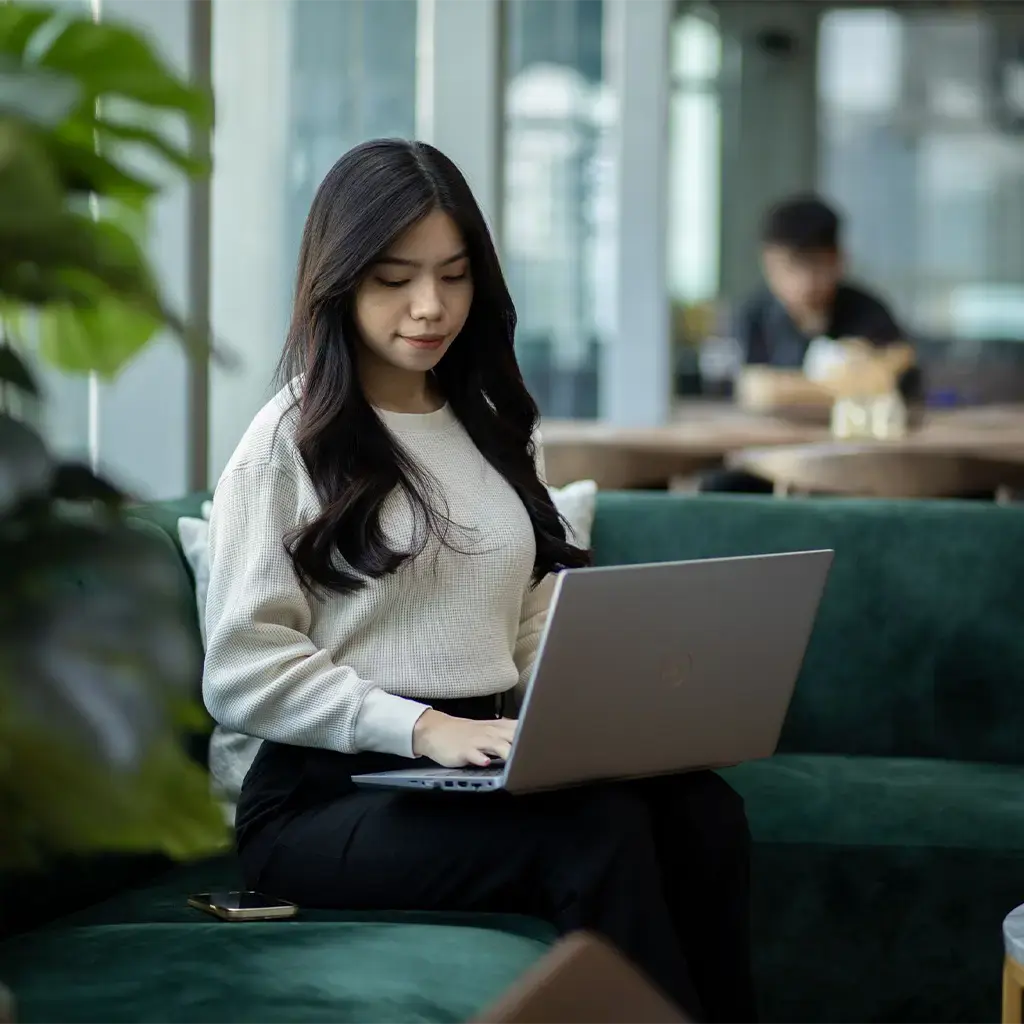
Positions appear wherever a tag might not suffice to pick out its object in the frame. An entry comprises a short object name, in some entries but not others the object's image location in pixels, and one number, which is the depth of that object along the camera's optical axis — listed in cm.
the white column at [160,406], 567
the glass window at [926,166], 2057
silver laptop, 344
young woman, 371
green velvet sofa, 320
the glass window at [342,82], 749
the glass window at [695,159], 2065
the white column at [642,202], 1179
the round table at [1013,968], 321
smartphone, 369
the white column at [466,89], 974
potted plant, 173
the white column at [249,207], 658
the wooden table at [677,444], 846
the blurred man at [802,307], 986
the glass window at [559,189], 1270
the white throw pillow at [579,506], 533
